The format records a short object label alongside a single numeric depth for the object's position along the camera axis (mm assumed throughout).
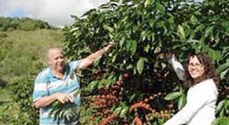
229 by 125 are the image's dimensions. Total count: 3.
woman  1835
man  2462
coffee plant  2013
